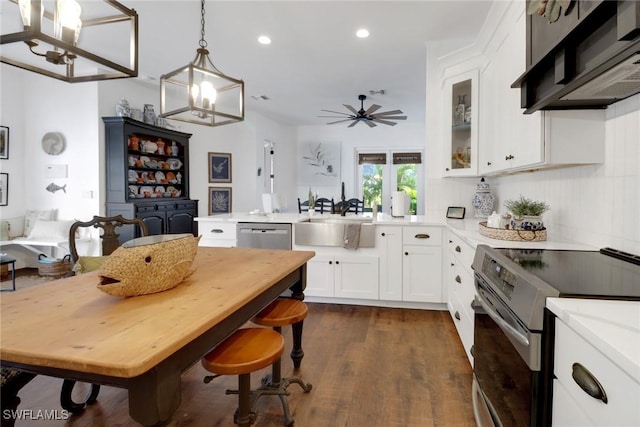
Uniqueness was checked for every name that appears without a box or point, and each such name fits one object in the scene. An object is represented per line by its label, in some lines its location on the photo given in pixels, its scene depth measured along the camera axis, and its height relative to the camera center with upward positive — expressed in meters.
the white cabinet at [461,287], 2.22 -0.57
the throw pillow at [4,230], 4.86 -0.38
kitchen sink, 3.50 -0.29
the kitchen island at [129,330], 0.87 -0.35
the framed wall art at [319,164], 9.13 +0.99
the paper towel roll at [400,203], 3.80 +0.01
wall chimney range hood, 1.10 +0.53
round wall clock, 5.12 +0.82
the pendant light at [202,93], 2.14 +0.68
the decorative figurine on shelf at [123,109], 5.07 +1.28
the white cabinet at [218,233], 3.86 -0.32
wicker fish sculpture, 1.25 -0.23
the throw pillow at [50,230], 4.87 -0.37
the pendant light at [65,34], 1.18 +0.61
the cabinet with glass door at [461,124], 3.11 +0.72
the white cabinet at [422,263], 3.36 -0.54
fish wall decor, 5.15 +0.19
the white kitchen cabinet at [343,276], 3.52 -0.70
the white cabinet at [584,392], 0.68 -0.38
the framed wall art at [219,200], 7.07 +0.06
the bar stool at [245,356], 1.42 -0.61
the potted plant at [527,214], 2.17 -0.06
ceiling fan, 5.83 +1.44
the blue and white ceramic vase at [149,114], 5.50 +1.32
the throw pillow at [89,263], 2.23 -0.37
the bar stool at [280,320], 1.95 -0.63
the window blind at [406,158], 8.77 +1.10
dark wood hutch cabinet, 5.00 +0.40
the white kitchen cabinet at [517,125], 1.80 +0.43
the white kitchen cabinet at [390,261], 3.44 -0.53
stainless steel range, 1.06 -0.36
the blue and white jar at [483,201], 3.54 +0.03
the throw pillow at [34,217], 5.09 -0.21
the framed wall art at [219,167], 7.03 +0.69
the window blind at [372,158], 8.91 +1.10
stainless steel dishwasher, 3.68 -0.32
